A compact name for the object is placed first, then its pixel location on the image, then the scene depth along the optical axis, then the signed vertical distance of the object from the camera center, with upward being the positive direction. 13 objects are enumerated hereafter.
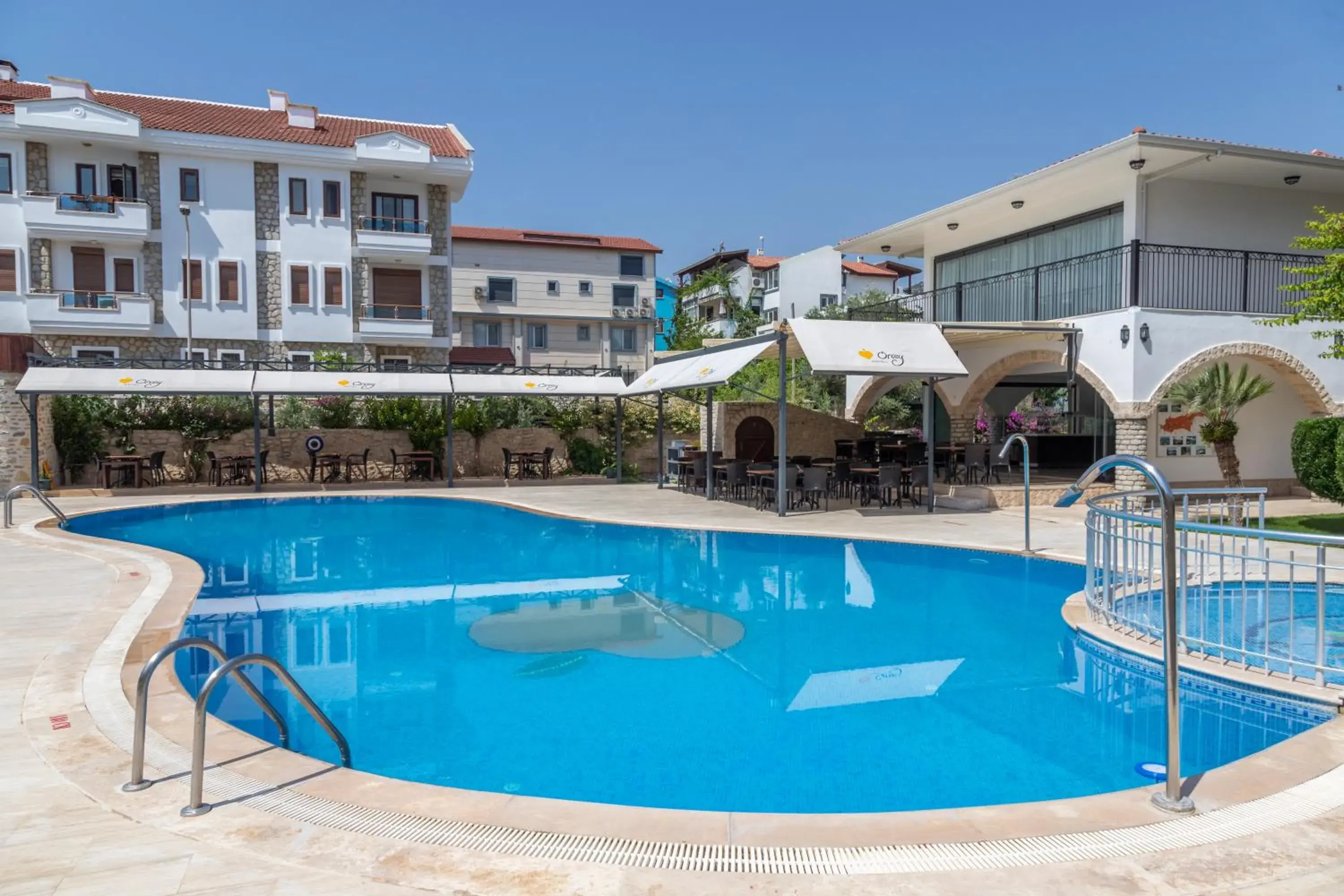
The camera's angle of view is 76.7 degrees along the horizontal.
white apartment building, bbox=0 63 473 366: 27.31 +6.79
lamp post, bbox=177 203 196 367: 28.05 +5.39
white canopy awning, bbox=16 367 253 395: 18.95 +1.06
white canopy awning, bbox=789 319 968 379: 15.55 +1.42
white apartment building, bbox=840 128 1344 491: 16.05 +2.92
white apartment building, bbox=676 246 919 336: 53.22 +9.29
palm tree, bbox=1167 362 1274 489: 15.88 +0.41
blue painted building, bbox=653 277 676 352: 66.69 +9.91
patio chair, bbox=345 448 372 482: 22.56 -1.03
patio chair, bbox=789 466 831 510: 16.86 -1.19
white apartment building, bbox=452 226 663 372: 44.69 +6.93
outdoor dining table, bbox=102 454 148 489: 20.50 -0.90
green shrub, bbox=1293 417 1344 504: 13.52 -0.56
